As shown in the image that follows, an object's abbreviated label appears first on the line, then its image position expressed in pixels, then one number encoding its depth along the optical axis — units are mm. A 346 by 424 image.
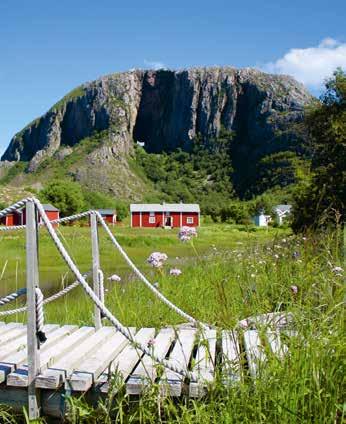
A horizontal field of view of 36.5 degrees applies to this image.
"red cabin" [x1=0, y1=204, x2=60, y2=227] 65125
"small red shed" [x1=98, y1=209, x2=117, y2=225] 88500
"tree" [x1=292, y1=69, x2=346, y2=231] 17297
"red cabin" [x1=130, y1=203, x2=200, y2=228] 81625
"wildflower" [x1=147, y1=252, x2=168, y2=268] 4905
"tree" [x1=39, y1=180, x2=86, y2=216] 86062
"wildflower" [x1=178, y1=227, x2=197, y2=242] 4281
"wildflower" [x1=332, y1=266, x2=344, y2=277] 3614
